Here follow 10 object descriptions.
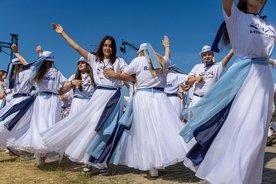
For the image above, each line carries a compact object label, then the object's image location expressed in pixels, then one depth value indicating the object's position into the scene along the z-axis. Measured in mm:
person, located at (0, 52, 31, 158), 4651
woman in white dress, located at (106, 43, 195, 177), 3336
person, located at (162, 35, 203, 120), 6098
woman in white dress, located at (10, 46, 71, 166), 4288
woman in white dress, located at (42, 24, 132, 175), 3658
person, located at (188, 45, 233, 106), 4865
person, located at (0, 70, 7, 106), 6153
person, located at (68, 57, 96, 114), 5068
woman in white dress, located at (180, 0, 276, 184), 2182
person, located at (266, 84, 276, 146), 6345
